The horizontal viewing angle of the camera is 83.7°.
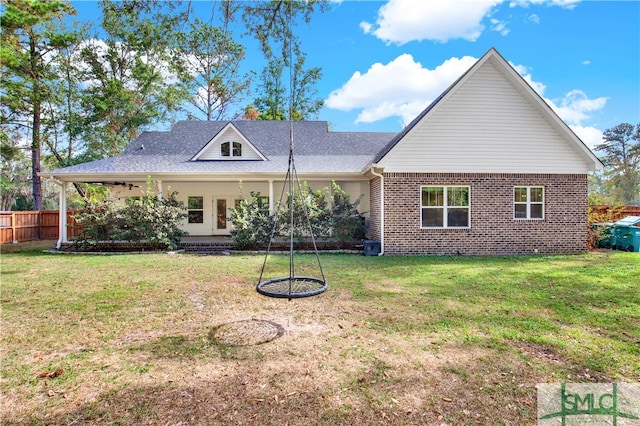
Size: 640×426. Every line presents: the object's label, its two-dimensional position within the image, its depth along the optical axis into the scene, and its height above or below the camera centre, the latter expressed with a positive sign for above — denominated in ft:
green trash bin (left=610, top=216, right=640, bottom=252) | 40.88 -2.41
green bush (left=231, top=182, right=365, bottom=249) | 42.39 -0.89
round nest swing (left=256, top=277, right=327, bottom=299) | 14.49 -3.81
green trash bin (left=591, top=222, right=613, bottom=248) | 44.51 -2.36
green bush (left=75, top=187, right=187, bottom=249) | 41.70 -0.82
